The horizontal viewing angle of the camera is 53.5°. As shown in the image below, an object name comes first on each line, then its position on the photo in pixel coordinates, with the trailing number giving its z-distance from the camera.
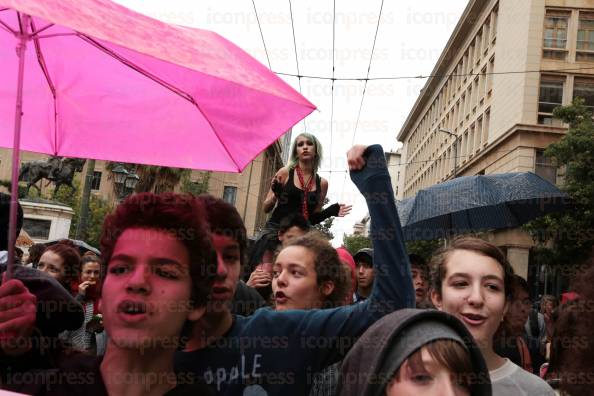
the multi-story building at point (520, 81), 28.84
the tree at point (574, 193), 18.27
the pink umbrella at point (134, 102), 2.27
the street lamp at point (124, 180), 14.98
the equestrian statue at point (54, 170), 19.95
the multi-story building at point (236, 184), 51.69
